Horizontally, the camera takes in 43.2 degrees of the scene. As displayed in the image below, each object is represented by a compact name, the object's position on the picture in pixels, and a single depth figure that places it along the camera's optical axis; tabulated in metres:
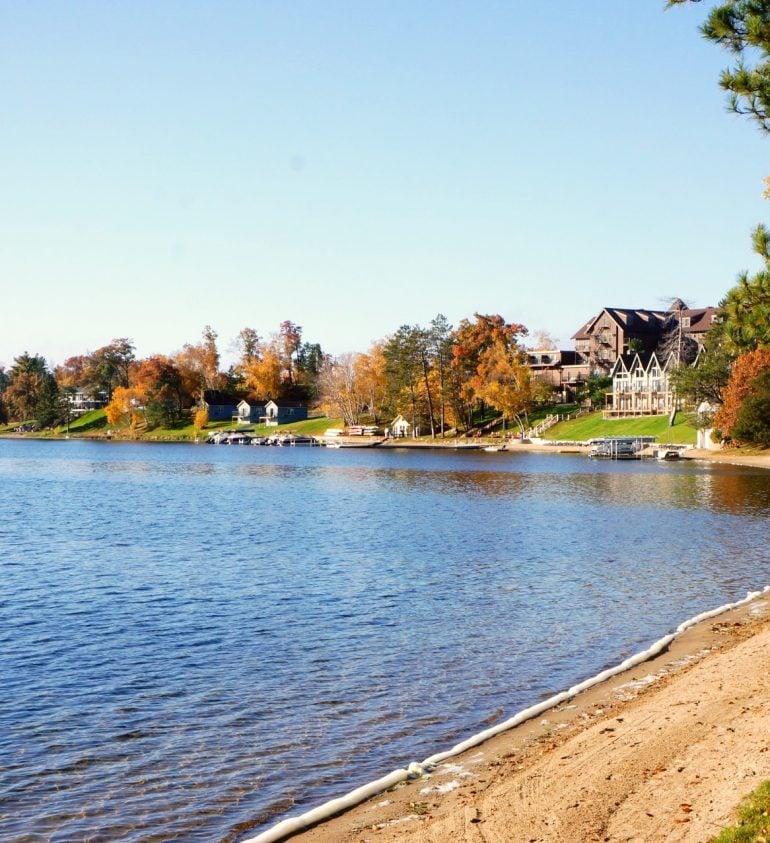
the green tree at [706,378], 104.00
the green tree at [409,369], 159.25
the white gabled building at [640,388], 142.75
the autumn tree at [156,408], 199.25
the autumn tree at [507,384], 145.50
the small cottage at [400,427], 166.75
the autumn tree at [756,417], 92.12
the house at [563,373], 167.88
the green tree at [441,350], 157.12
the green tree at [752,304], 24.70
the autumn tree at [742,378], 94.19
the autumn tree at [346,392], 181.00
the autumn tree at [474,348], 155.38
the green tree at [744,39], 22.69
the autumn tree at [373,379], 177.50
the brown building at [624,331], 166.12
